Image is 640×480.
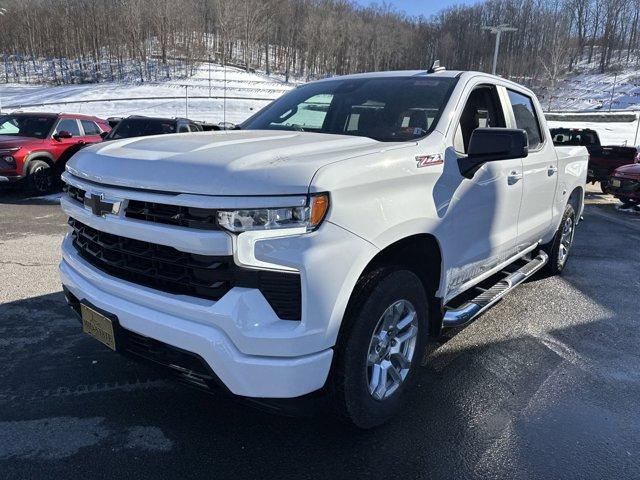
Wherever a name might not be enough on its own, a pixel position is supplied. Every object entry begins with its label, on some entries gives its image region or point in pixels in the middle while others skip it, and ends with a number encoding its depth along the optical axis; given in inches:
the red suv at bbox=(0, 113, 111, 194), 390.3
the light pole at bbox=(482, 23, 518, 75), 1459.2
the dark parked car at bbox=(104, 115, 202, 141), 461.4
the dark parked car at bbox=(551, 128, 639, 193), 517.0
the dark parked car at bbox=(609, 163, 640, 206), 444.1
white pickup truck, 81.9
